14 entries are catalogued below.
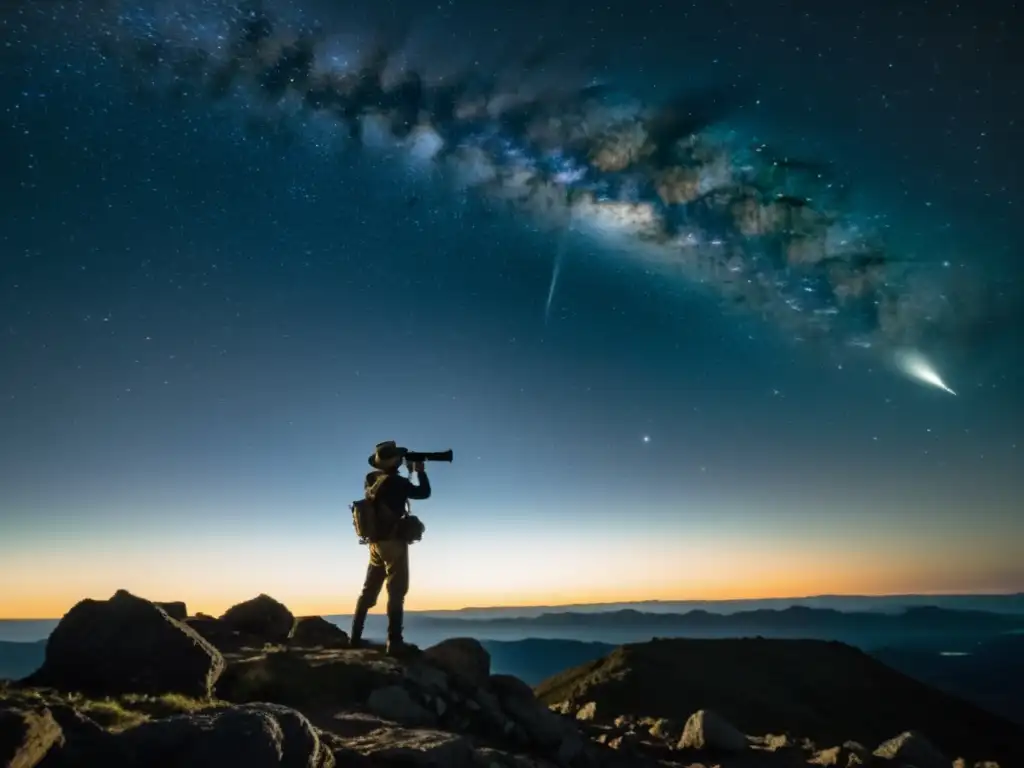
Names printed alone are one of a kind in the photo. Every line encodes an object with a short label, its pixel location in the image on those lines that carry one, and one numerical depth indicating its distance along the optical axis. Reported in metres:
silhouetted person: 10.02
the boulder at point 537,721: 8.88
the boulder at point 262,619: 12.91
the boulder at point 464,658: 10.31
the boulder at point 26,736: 3.52
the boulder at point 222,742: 3.98
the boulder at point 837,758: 10.95
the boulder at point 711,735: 11.45
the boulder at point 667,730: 12.39
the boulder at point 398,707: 7.57
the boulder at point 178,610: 13.88
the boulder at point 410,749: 5.48
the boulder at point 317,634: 11.55
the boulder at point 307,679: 7.74
